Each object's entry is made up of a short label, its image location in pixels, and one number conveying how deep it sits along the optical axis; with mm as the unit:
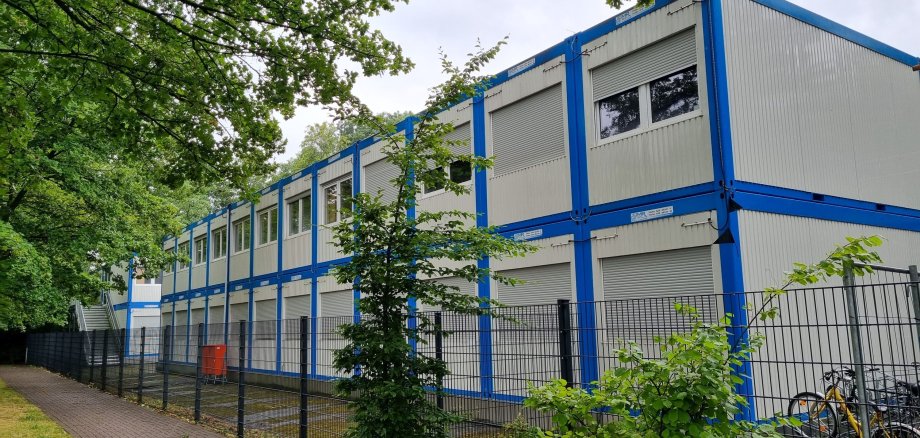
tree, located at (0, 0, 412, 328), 9664
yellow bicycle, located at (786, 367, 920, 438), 5719
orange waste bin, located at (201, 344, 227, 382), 12453
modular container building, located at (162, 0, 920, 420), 9836
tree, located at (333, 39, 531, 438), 5496
